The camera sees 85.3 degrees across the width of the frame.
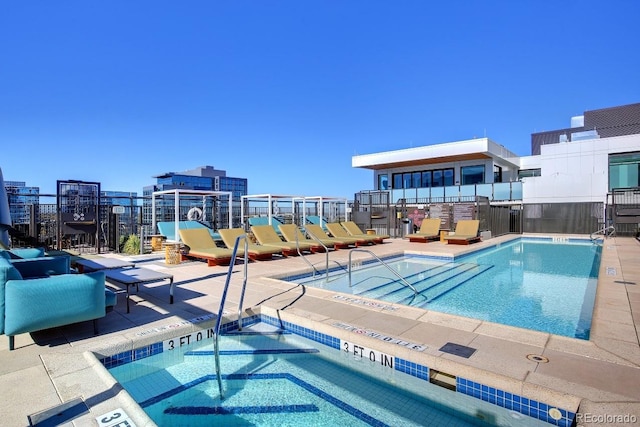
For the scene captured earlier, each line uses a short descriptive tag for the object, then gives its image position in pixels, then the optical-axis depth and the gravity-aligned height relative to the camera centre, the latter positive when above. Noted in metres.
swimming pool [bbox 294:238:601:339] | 4.88 -1.48
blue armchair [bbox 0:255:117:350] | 3.03 -0.83
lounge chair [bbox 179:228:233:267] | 7.87 -0.94
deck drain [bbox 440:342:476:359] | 3.02 -1.25
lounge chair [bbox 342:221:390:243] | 13.12 -0.82
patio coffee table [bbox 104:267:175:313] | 4.34 -0.87
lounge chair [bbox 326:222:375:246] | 12.07 -0.89
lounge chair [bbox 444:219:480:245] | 13.23 -0.94
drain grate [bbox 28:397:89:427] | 2.08 -1.26
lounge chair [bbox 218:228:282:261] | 8.77 -0.98
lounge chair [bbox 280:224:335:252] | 10.55 -0.78
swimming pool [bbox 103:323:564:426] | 2.63 -1.57
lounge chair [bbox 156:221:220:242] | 10.94 -0.56
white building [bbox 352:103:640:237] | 17.84 +2.70
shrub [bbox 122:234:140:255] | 10.30 -1.07
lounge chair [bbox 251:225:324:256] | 9.65 -0.92
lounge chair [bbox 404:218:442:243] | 14.32 -0.93
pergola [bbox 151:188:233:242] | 10.08 +0.53
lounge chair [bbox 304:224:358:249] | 11.11 -0.97
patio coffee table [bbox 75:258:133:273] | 5.02 -0.81
